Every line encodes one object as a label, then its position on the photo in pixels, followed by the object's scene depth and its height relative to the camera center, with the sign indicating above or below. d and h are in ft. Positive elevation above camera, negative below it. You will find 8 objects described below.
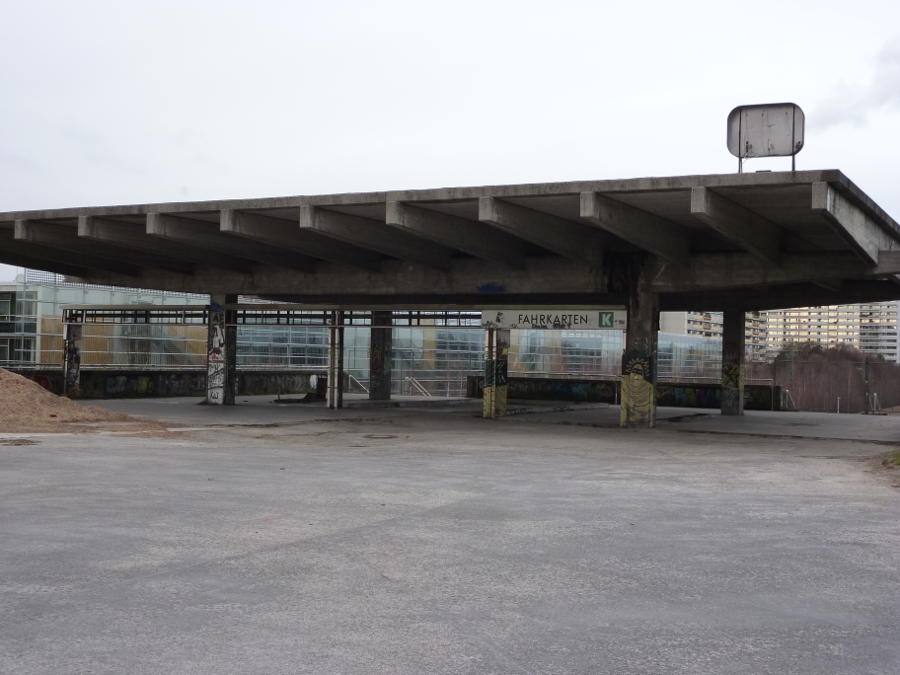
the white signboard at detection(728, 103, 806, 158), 70.33 +17.79
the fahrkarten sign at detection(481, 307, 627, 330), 86.89 +3.66
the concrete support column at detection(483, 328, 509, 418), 97.30 -1.83
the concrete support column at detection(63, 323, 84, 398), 113.19 -1.71
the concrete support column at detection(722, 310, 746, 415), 121.70 -0.41
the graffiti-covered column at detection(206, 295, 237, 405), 110.32 -0.87
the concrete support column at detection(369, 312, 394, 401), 133.69 -1.58
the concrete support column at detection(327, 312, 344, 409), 104.94 -1.30
